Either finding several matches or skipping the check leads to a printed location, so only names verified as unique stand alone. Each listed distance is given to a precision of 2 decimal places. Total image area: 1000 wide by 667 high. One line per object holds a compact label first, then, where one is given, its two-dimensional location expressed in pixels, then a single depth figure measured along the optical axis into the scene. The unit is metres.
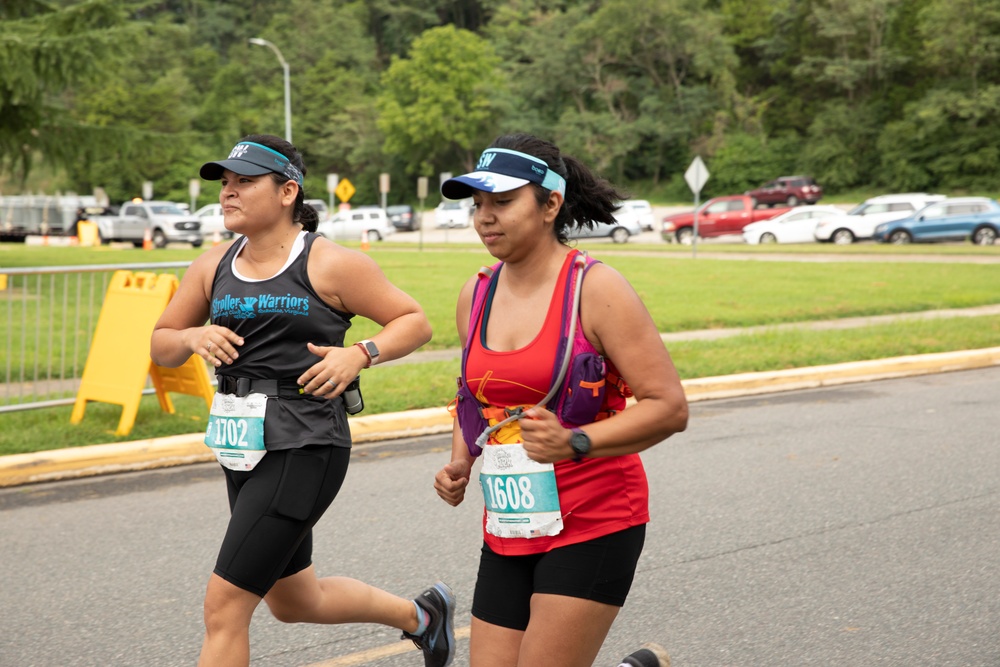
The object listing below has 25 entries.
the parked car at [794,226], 40.00
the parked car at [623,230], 42.57
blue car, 36.62
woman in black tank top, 3.25
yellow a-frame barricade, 8.18
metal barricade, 8.91
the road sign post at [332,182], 46.58
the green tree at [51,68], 20.75
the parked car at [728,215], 45.09
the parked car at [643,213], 49.66
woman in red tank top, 2.74
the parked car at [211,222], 49.16
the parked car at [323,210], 54.62
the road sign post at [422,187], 42.06
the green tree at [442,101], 82.12
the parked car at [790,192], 61.00
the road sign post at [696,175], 33.78
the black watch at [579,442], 2.68
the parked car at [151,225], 45.31
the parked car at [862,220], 39.44
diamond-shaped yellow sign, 47.69
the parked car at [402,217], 61.98
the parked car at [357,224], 50.31
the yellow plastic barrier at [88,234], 47.25
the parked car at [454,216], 60.50
